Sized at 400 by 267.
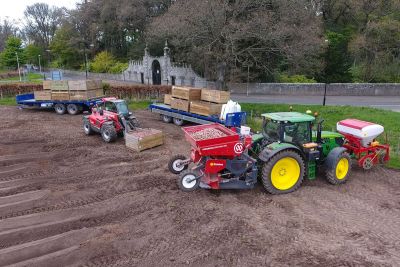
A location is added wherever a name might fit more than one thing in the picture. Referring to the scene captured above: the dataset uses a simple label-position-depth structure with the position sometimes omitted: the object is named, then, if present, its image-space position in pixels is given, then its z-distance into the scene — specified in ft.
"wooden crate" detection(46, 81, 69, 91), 63.62
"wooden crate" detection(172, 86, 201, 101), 54.08
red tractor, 43.13
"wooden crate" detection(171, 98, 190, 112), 53.83
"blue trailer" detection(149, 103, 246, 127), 46.69
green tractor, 27.07
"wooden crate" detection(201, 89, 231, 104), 51.16
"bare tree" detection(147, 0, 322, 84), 62.39
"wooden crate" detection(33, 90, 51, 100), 64.18
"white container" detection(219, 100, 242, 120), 47.34
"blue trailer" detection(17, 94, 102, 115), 63.16
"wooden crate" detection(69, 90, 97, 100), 62.95
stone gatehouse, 108.27
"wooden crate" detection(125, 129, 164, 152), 39.45
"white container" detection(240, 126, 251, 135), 29.83
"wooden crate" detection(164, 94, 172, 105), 59.47
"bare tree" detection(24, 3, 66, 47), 234.58
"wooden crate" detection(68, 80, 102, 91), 62.75
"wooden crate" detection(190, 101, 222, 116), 50.31
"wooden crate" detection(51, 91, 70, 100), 63.26
